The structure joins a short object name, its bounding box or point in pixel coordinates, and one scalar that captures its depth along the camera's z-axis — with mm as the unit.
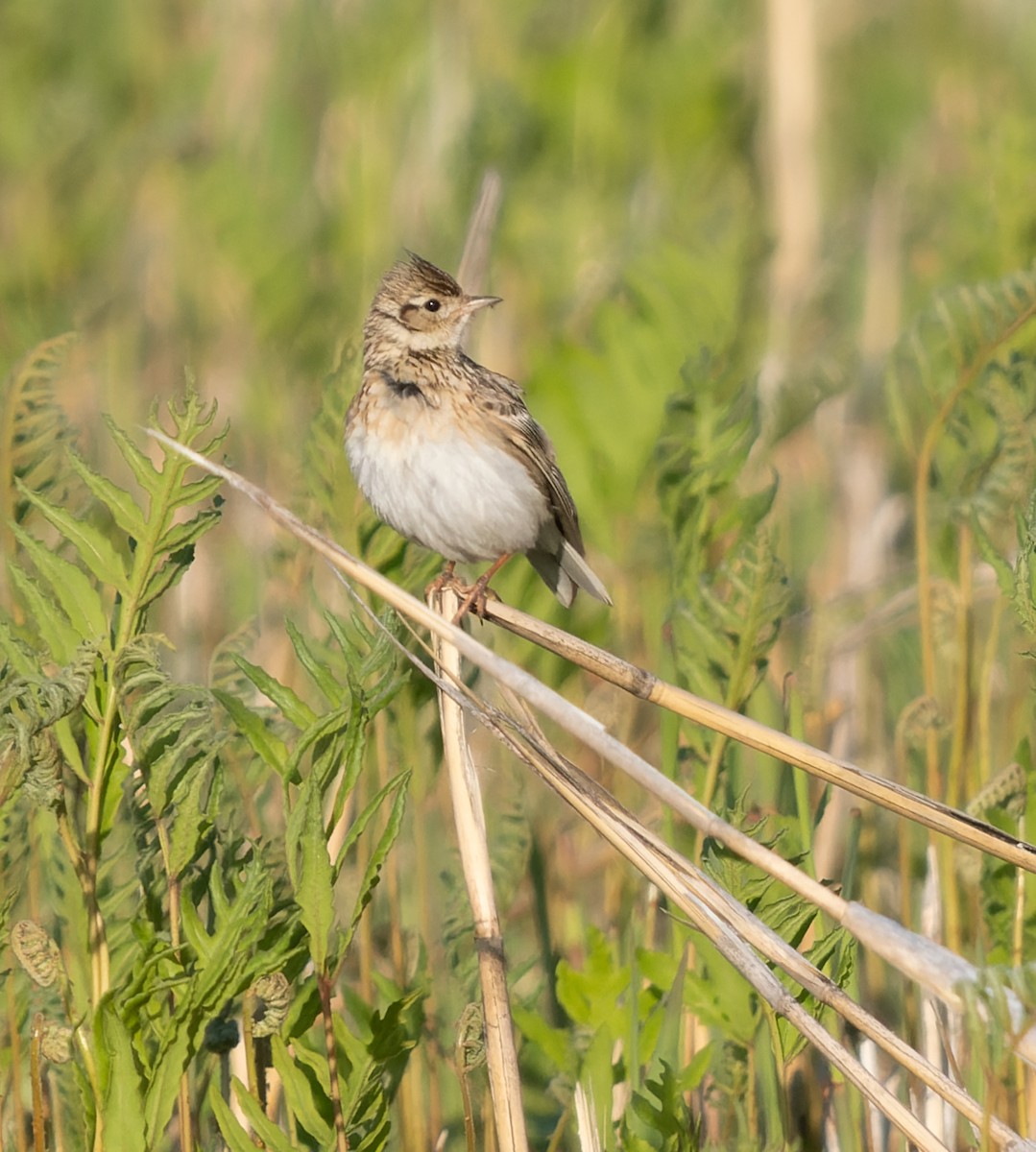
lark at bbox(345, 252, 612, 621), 8211
